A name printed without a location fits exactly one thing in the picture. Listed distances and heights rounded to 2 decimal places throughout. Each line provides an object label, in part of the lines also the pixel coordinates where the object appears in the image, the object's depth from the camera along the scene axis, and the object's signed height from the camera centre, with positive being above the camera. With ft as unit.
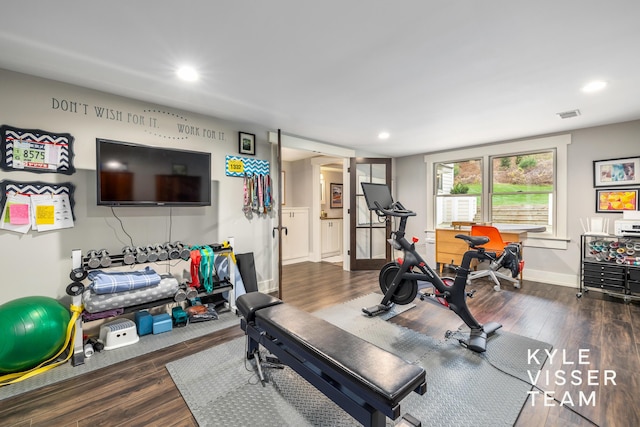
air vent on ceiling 10.87 +3.72
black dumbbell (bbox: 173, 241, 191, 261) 9.10 -1.31
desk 13.76 -1.51
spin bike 8.30 -2.22
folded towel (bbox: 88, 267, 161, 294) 7.59 -1.95
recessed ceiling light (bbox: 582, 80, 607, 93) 8.32 +3.71
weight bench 3.96 -2.40
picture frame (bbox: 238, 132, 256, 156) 12.00 +2.85
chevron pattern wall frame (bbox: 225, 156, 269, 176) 11.74 +1.88
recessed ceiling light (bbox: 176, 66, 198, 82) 7.51 +3.70
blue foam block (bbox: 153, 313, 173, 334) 8.87 -3.55
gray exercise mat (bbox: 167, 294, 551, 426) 5.39 -3.86
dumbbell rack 7.25 -2.03
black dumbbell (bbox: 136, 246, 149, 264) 8.33 -1.36
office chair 13.38 -1.76
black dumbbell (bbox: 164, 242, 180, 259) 8.96 -1.29
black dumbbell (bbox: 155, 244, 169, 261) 8.68 -1.34
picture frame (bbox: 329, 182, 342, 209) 23.06 +1.22
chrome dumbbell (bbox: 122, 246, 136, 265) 8.14 -1.35
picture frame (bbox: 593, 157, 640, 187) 12.03 +1.64
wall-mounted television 8.30 +1.11
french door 17.70 -0.94
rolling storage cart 11.07 -2.28
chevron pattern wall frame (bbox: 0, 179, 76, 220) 7.38 +0.60
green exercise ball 6.20 -2.75
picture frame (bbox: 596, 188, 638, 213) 12.13 +0.42
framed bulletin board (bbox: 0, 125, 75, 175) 7.43 +1.63
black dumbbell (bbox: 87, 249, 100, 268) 7.65 -1.36
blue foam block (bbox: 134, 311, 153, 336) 8.74 -3.48
